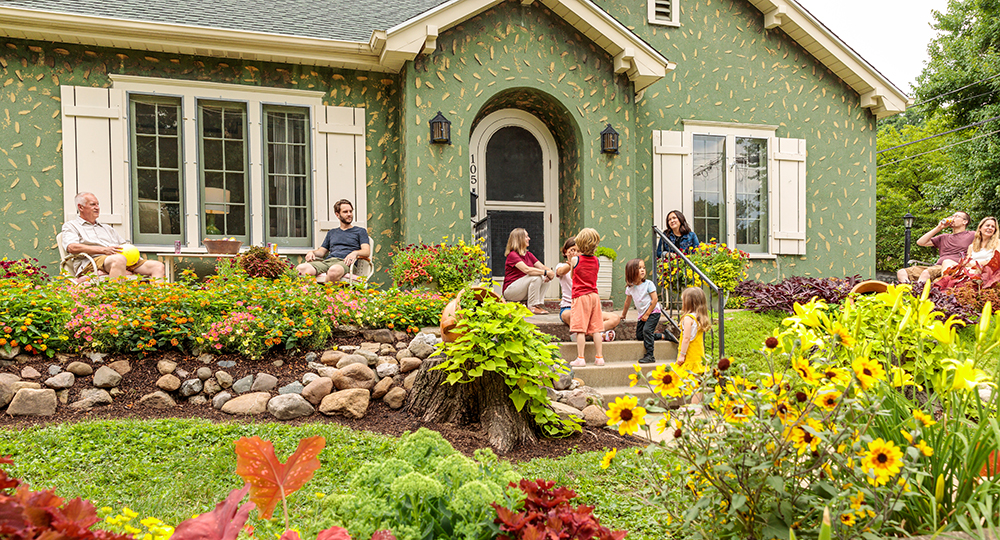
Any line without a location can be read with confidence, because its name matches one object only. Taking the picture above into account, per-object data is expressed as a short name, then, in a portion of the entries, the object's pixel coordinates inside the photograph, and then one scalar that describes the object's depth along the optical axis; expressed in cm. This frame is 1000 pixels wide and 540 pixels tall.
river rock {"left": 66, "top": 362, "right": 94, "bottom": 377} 386
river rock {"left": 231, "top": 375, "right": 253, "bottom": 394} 397
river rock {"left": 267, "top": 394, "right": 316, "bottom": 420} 370
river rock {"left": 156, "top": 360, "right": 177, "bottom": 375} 400
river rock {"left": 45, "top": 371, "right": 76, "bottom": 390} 373
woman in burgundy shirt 595
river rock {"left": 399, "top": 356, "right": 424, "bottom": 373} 429
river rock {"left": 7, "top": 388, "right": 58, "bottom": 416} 351
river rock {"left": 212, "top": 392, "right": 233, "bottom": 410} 385
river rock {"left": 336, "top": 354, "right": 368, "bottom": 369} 424
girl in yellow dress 479
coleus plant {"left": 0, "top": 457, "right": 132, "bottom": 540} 65
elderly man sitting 525
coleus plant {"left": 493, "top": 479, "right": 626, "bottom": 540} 130
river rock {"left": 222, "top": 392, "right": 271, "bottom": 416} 378
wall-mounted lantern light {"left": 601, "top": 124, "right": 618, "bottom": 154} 694
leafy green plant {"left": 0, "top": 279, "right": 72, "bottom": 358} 392
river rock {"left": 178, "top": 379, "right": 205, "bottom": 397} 392
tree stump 350
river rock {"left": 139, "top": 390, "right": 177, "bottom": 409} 378
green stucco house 597
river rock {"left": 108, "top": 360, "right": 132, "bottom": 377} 395
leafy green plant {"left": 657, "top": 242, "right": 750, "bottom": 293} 651
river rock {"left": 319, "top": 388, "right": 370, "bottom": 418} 376
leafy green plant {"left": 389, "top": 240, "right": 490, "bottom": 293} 601
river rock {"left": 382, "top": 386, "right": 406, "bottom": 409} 397
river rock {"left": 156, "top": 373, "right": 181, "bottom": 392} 390
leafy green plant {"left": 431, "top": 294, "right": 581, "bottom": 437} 344
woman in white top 669
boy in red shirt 501
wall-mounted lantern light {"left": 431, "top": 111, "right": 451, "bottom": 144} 641
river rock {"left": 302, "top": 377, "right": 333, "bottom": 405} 385
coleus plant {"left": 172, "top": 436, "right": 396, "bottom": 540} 115
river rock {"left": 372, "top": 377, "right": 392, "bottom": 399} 403
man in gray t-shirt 612
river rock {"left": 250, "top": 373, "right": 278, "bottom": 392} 399
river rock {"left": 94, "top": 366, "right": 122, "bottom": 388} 382
